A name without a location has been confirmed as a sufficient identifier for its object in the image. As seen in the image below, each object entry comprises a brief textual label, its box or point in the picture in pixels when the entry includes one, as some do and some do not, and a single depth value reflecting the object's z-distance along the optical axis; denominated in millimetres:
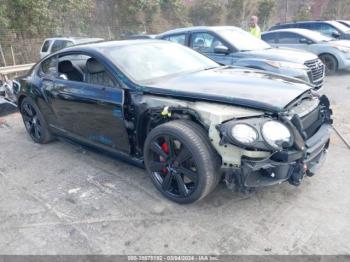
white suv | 10805
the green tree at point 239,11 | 24016
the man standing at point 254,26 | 9468
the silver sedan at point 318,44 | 9422
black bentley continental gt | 2797
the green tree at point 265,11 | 24641
